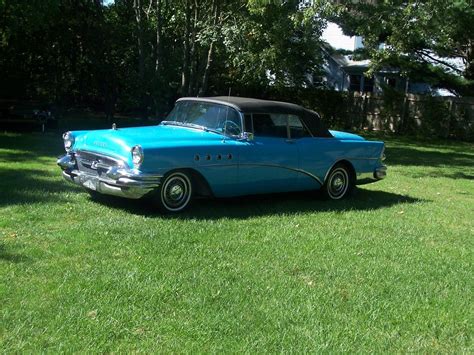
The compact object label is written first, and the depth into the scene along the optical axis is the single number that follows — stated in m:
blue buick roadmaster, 7.04
